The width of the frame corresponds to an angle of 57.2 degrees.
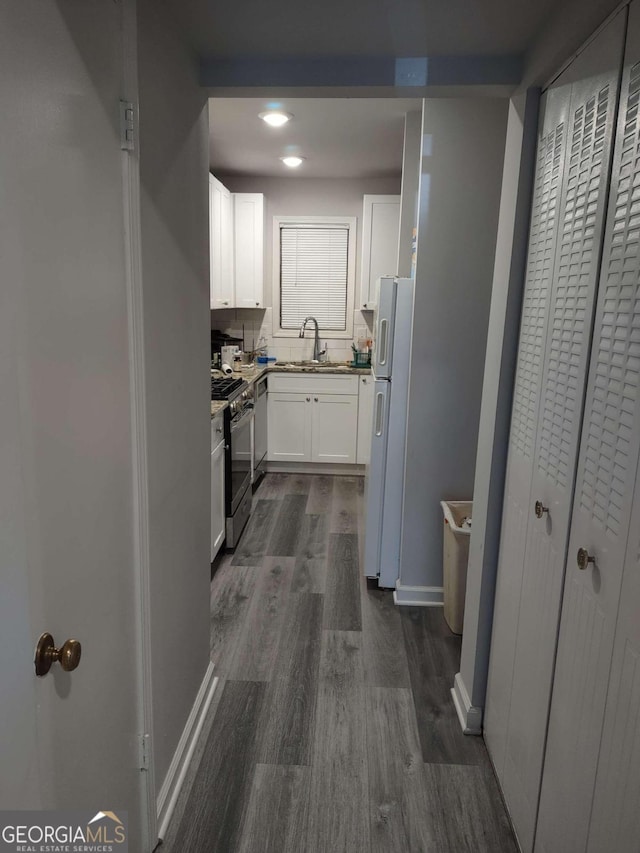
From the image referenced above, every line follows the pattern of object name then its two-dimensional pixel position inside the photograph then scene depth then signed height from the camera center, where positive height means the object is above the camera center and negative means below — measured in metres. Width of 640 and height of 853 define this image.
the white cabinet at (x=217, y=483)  3.11 -0.93
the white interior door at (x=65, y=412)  0.82 -0.18
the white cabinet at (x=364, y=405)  4.89 -0.74
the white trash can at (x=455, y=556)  2.64 -1.07
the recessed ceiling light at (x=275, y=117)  3.27 +1.08
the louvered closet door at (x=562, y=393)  1.28 -0.17
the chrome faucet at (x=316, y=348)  5.48 -0.32
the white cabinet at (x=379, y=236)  4.84 +0.65
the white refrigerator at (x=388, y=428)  2.89 -0.57
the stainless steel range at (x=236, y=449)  3.36 -0.83
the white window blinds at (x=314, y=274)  5.34 +0.35
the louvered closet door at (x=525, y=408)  1.58 -0.25
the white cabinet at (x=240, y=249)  4.70 +0.51
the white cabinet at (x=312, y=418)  4.95 -0.88
